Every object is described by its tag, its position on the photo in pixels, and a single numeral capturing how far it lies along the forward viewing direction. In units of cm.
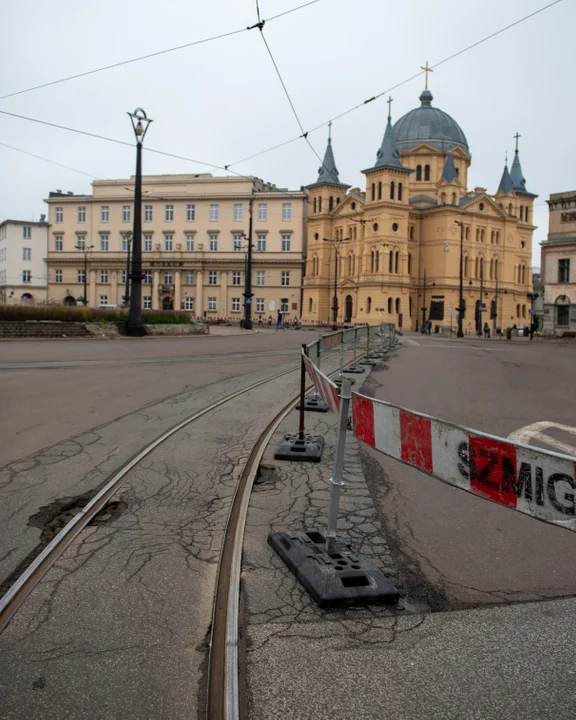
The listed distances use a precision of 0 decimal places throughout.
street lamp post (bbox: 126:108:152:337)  2825
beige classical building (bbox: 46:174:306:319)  8212
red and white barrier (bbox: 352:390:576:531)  296
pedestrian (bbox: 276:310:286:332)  5919
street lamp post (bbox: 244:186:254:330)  4850
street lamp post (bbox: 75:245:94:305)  8178
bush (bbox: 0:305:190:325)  2856
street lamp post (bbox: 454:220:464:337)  6448
